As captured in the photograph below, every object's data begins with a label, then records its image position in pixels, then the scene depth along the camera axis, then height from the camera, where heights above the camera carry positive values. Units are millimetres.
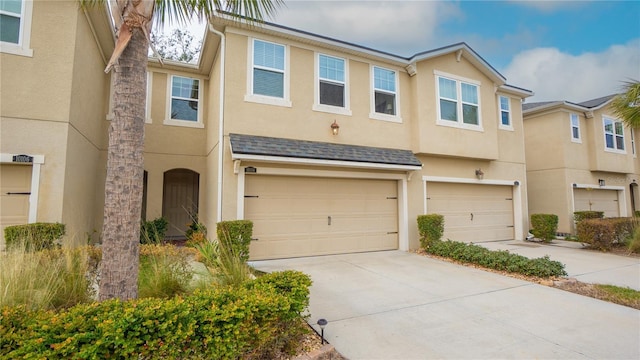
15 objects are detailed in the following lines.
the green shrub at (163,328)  2336 -1021
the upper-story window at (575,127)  14672 +3808
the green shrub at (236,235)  6750 -641
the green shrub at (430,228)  9367 -655
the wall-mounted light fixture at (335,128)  8828 +2256
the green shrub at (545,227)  11797 -786
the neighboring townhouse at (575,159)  14227 +2303
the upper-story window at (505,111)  12359 +3844
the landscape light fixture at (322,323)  3388 -1280
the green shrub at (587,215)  12640 -353
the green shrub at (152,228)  9578 -669
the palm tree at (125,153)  3211 +577
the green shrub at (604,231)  9898 -818
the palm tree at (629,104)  9078 +3126
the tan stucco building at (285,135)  6801 +2061
